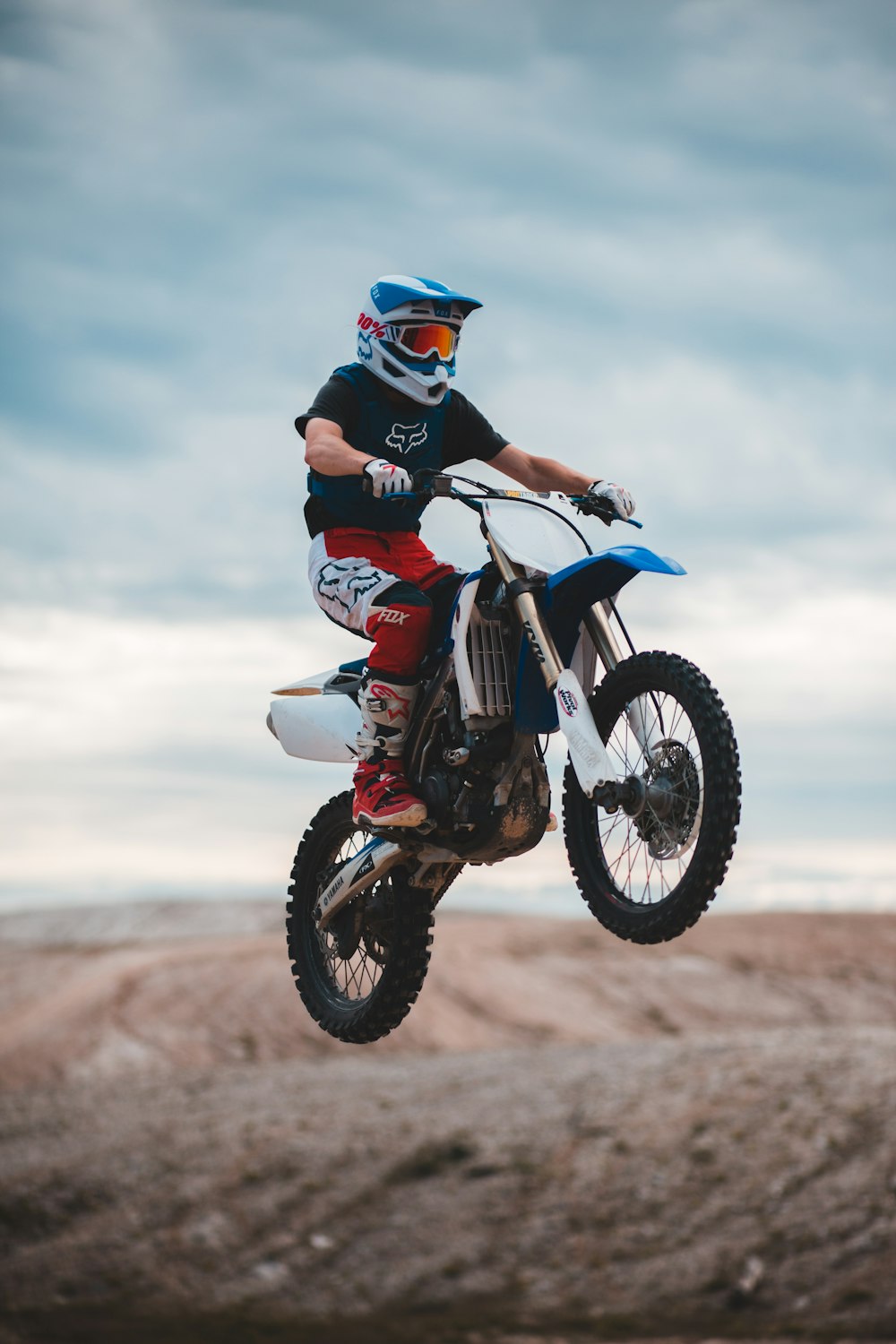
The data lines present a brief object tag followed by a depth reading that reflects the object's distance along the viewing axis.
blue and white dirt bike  18.23
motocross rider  21.00
